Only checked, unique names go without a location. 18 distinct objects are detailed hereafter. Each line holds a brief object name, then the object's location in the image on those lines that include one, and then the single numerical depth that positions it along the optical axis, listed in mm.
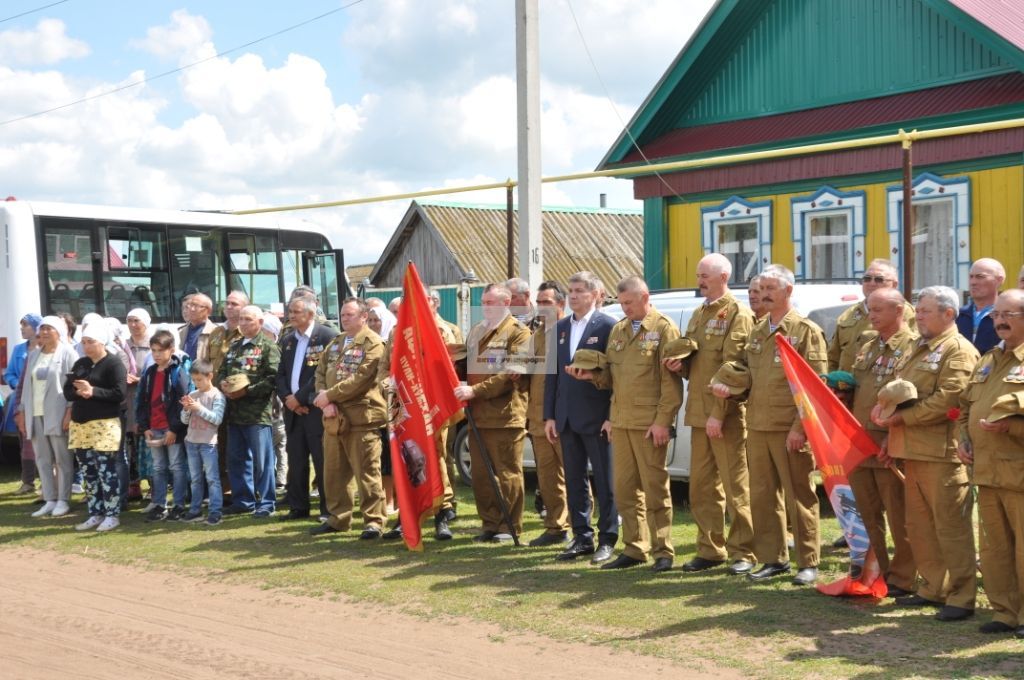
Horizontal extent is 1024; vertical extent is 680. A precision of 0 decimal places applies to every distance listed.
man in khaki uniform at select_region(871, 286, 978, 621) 7102
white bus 15211
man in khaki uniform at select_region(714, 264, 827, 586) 8062
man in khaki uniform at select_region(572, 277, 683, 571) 8672
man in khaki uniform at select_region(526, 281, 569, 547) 9859
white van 10276
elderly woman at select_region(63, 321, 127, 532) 11281
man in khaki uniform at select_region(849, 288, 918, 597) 7598
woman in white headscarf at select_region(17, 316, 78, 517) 12094
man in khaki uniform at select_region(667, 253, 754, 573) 8461
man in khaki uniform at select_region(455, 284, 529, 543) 9836
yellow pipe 13562
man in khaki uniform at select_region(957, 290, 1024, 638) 6621
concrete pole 13367
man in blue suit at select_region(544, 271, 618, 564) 9227
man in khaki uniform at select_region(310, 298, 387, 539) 10367
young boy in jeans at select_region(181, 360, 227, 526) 11188
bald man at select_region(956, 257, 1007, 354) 8320
